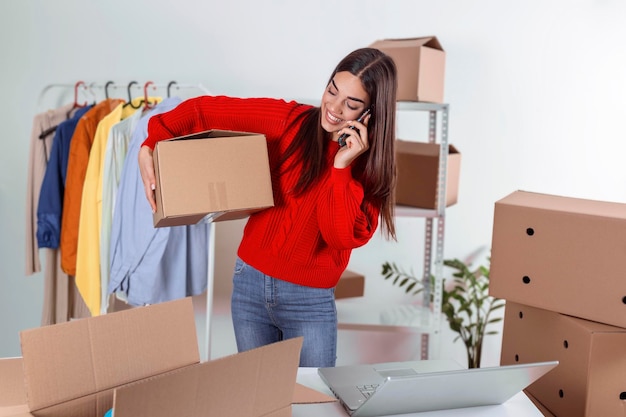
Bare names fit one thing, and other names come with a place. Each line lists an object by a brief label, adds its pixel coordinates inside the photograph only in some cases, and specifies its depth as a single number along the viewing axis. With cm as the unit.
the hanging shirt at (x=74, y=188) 250
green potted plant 293
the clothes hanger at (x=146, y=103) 252
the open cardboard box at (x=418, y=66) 245
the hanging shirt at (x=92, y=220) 244
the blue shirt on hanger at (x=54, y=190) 254
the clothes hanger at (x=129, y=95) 256
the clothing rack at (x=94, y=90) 282
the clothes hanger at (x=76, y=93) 276
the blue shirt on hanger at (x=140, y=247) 235
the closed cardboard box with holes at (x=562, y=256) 145
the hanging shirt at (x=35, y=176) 263
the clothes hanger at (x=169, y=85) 265
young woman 157
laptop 114
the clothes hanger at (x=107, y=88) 278
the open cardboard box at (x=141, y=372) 86
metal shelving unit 255
